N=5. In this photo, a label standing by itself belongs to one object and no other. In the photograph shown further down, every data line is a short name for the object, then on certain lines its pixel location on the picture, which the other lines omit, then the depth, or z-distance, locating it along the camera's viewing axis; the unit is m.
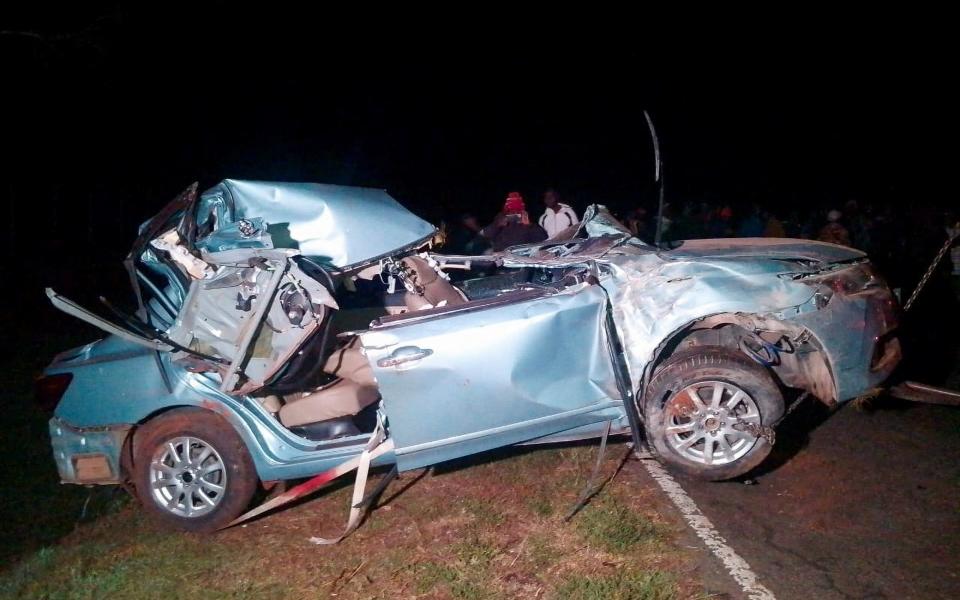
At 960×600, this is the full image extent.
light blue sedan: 4.42
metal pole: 5.55
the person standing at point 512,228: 8.94
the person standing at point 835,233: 10.18
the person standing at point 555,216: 9.63
